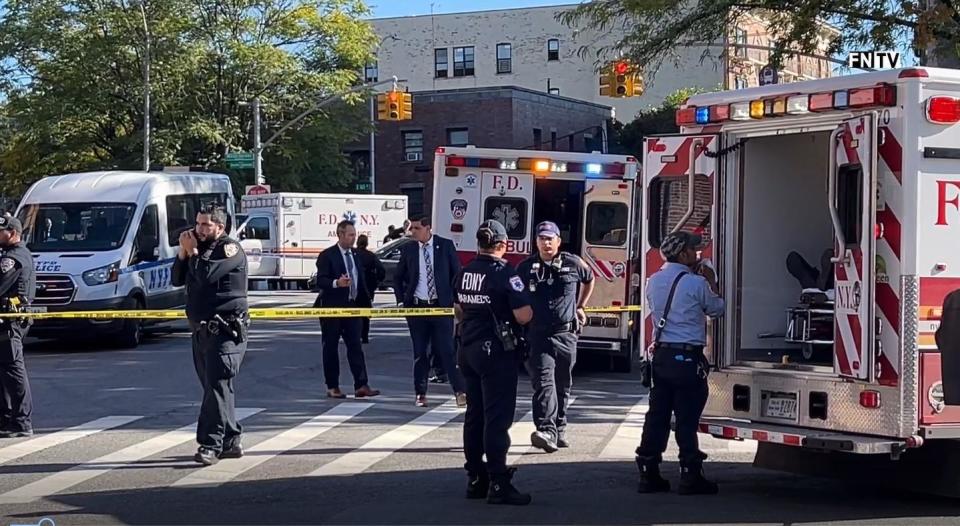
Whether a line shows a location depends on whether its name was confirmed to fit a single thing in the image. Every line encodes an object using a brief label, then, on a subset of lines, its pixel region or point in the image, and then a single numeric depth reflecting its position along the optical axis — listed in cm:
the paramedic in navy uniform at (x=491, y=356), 842
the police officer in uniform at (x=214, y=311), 993
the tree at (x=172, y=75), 4212
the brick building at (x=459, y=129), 5391
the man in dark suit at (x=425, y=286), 1342
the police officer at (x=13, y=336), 1127
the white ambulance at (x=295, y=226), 3669
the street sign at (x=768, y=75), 1768
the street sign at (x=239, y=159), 4047
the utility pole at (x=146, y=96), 3691
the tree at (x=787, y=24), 1434
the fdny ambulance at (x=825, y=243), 776
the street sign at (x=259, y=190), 3875
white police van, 1872
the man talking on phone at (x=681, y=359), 864
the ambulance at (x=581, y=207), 1653
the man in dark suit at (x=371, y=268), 1775
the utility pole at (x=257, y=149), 4025
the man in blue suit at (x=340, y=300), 1379
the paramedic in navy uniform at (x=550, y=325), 1046
